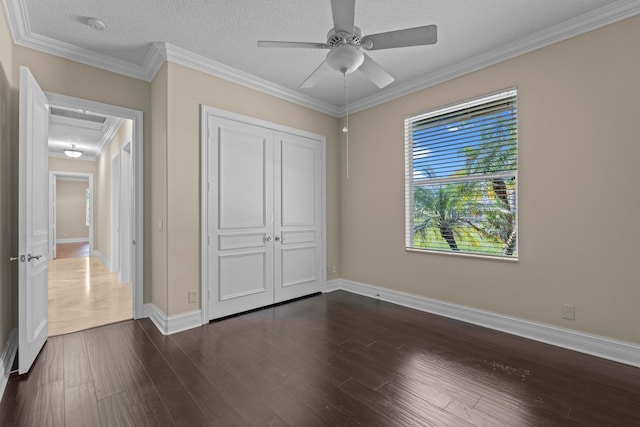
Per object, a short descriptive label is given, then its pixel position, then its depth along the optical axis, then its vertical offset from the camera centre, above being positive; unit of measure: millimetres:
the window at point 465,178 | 2973 +398
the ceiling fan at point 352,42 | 1900 +1180
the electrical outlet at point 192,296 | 3082 -870
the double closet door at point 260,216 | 3307 -36
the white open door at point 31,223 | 2119 -68
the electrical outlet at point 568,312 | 2553 -868
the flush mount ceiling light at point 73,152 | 7002 +1491
